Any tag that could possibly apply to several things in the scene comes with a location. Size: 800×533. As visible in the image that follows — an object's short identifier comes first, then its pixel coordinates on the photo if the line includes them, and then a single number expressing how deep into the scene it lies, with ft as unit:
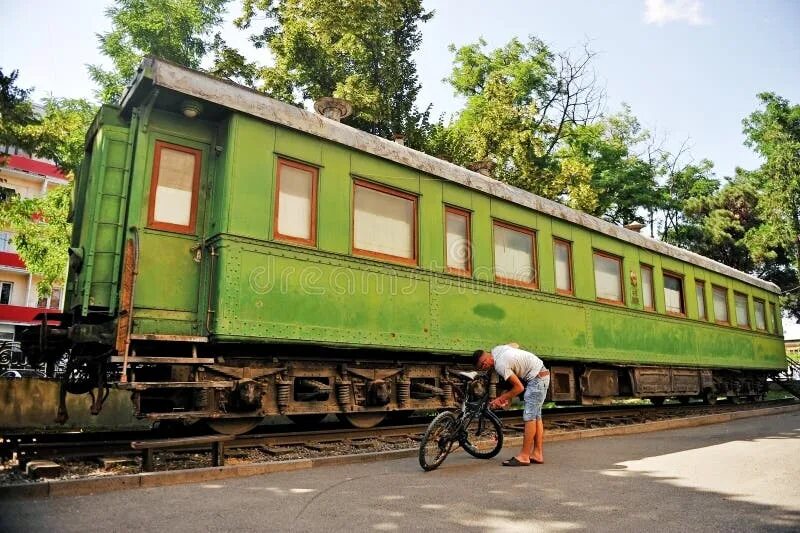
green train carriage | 19.07
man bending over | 19.75
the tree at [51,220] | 47.67
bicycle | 18.44
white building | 99.55
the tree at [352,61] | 63.10
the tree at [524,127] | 72.79
